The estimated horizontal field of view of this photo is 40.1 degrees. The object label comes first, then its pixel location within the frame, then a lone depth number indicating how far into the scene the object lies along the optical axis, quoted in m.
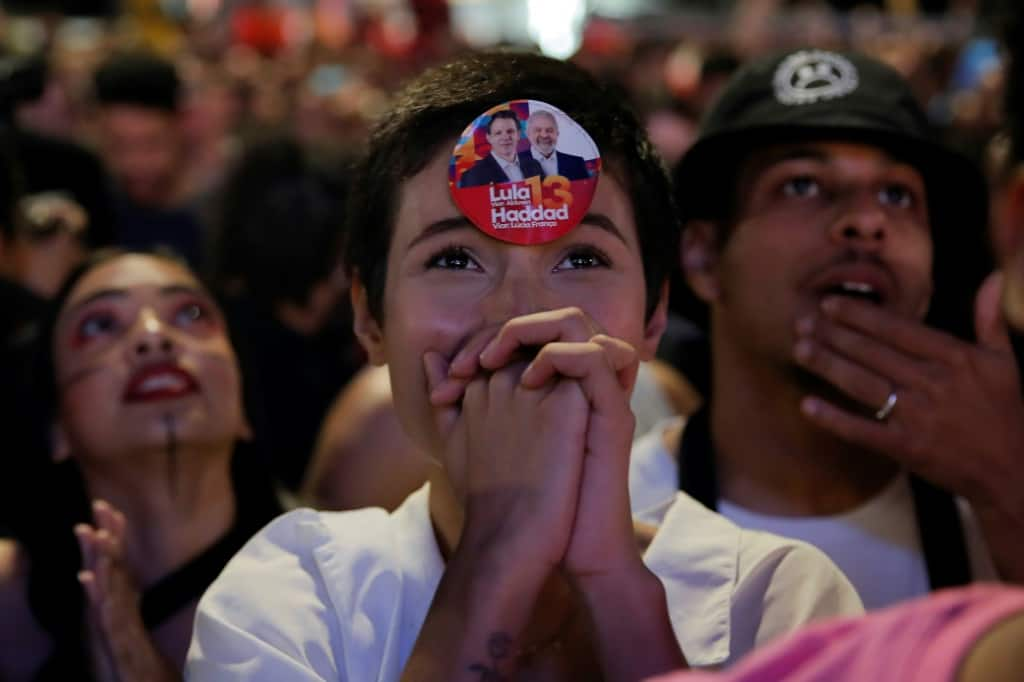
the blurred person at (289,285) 3.85
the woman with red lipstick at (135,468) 2.41
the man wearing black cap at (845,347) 2.26
